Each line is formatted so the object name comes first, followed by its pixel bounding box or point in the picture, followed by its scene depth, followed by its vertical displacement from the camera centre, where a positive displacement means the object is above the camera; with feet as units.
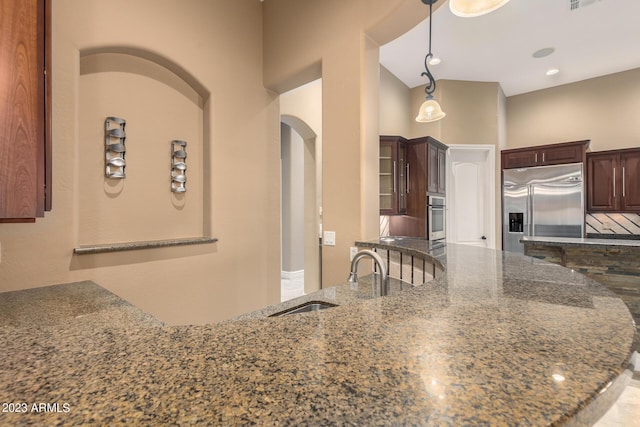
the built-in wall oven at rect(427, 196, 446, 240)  13.53 -0.14
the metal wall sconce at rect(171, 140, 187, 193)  7.47 +1.25
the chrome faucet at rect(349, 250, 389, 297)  4.56 -0.96
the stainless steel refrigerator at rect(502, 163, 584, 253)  15.51 +0.58
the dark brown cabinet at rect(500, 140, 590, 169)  15.52 +3.16
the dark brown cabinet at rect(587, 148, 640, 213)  14.94 +1.64
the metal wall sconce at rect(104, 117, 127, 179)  6.41 +1.50
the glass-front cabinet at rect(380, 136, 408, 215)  13.53 +1.77
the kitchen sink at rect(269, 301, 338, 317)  4.51 -1.39
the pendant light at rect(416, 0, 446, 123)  9.31 +3.23
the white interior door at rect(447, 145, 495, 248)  17.16 +1.05
